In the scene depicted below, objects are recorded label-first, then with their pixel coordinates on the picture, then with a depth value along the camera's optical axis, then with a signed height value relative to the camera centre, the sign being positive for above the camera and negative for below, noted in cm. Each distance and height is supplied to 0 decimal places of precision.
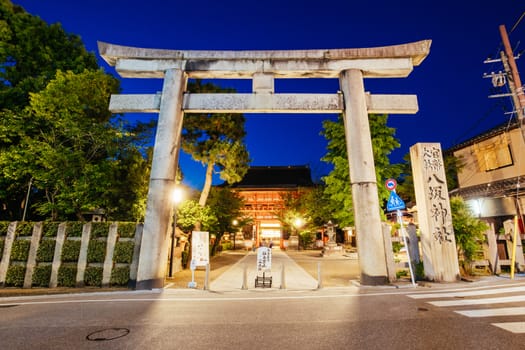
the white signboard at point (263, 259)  778 -82
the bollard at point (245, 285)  725 -155
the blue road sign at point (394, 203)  724 +95
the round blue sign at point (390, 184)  780 +164
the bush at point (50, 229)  784 +10
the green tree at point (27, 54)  1045 +854
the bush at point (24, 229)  789 +10
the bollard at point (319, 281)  703 -137
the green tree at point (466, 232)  791 +9
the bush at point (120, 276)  738 -132
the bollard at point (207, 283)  711 -146
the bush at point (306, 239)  2794 -61
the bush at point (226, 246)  2698 -144
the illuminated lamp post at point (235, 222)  2475 +117
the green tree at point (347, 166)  1266 +374
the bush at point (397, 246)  981 -47
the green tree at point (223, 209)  2022 +220
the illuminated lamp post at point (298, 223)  2730 +122
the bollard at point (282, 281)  719 -144
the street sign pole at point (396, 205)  716 +89
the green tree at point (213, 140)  1488 +591
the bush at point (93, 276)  744 -134
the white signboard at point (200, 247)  794 -46
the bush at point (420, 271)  775 -118
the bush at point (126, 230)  770 +9
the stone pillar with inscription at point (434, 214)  726 +65
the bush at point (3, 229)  795 +10
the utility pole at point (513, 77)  1167 +790
